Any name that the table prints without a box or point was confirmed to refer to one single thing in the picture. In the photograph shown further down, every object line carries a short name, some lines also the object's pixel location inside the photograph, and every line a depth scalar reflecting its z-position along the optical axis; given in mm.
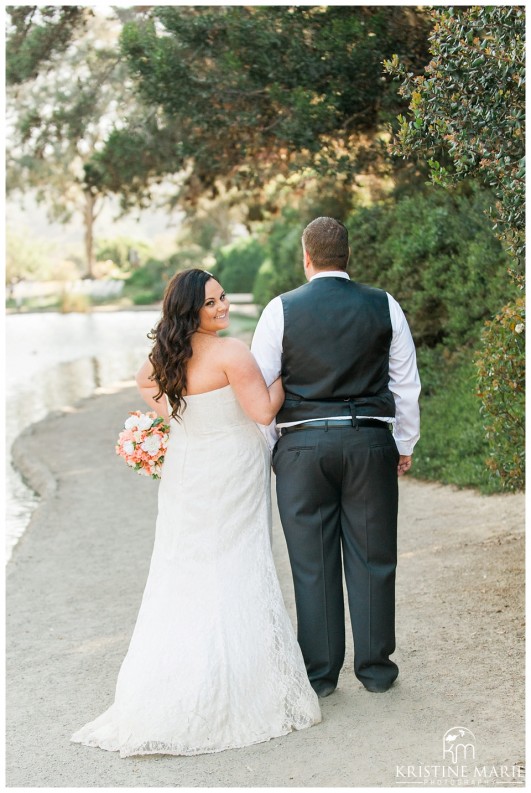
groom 4438
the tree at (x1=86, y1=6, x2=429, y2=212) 9758
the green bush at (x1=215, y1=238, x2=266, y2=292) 38000
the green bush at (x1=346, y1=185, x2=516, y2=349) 10523
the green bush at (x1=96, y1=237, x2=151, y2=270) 56906
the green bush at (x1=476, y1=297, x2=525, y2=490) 5637
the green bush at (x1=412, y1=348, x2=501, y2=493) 9453
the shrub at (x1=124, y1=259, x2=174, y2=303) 45406
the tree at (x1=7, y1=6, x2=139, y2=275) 12273
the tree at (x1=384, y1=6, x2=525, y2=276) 4641
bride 4211
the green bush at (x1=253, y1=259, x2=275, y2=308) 23797
